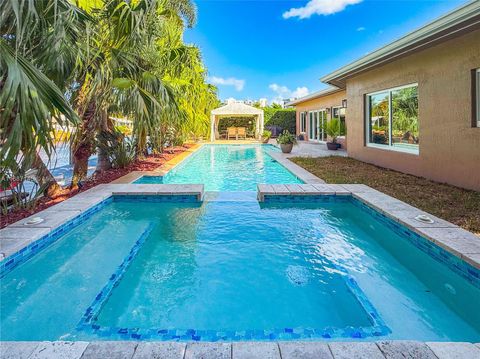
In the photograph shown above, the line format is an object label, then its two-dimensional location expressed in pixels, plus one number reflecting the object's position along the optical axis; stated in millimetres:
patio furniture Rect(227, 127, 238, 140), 28422
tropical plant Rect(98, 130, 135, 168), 10766
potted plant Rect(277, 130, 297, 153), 16406
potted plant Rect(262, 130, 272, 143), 23969
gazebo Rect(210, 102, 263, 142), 25312
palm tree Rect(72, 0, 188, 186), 6926
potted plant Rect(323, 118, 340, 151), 17375
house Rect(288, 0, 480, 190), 7422
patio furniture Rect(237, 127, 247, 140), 28462
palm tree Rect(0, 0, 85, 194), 3016
